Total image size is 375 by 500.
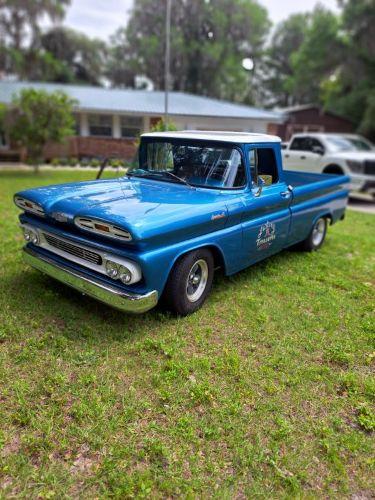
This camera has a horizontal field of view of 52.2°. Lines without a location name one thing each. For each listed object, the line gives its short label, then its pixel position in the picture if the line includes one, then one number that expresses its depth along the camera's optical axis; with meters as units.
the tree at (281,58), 44.00
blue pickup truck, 3.19
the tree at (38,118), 13.39
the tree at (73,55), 33.22
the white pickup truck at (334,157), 11.25
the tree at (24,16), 26.16
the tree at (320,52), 25.61
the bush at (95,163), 17.38
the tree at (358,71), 22.62
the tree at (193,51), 29.25
